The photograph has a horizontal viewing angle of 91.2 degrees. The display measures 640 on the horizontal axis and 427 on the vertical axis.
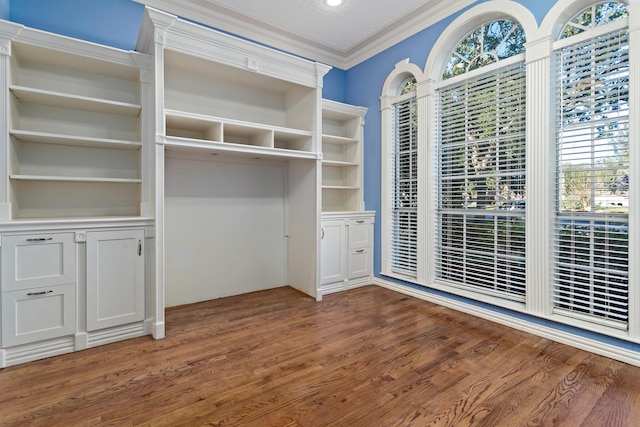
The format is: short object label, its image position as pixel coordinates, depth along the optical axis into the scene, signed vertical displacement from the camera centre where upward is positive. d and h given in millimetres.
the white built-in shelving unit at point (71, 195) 2318 +170
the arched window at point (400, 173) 3961 +533
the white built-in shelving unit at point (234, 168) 3006 +540
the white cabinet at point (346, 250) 3982 -489
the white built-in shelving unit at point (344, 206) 4027 +118
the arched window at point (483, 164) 2961 +519
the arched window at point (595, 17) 2436 +1588
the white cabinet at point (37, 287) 2256 -552
